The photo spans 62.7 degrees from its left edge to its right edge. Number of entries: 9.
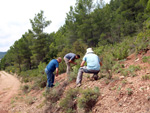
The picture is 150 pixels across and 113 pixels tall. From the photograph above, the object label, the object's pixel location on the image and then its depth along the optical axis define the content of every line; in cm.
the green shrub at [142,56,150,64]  512
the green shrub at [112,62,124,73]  502
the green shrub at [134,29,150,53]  632
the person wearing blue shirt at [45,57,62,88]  582
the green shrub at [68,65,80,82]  587
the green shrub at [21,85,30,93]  900
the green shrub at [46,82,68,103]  483
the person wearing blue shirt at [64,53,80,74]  640
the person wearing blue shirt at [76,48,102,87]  436
